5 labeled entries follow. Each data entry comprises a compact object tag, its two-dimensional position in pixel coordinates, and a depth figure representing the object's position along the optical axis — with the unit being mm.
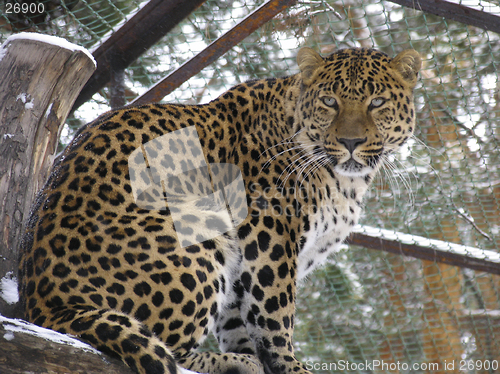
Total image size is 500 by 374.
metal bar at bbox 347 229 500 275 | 13547
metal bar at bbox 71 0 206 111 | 10156
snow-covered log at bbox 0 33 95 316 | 9031
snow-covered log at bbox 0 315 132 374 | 5133
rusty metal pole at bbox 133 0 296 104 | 9836
